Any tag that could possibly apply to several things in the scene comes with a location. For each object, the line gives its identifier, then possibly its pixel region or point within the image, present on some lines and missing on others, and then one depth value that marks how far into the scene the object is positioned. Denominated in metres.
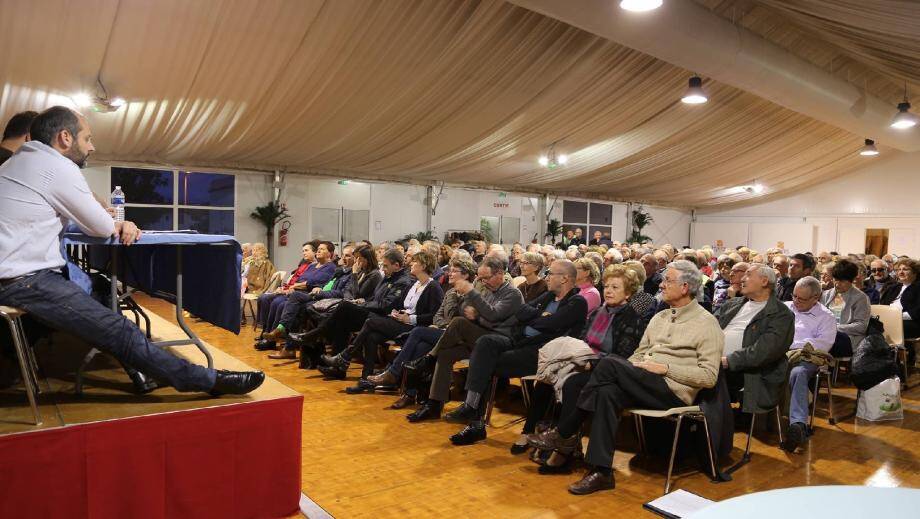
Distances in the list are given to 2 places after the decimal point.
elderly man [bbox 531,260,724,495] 3.22
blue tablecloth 2.81
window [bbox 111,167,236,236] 11.63
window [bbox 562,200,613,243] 18.08
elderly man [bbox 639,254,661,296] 6.64
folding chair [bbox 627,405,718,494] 3.17
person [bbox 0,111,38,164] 3.05
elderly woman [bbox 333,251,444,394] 5.15
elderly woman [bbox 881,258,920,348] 5.84
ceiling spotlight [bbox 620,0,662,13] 4.51
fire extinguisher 13.04
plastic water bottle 3.48
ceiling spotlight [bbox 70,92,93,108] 7.86
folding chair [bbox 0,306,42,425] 2.23
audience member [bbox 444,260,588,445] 4.03
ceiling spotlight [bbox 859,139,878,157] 12.70
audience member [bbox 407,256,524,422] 4.28
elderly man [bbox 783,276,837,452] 4.09
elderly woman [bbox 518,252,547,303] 4.76
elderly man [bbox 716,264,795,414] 3.63
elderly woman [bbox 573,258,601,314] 4.50
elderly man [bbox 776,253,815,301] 5.61
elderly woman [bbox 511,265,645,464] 3.74
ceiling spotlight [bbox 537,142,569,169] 12.55
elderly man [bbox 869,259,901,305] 6.80
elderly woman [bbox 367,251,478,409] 4.68
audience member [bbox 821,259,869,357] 4.71
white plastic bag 4.57
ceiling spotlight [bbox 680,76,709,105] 7.63
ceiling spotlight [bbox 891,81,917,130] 9.21
